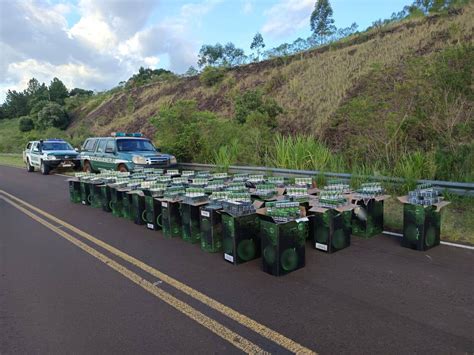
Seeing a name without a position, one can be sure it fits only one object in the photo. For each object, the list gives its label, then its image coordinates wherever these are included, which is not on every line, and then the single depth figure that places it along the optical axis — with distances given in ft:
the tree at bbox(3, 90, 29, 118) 301.84
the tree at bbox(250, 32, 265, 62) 172.96
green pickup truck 41.63
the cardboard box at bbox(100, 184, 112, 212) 27.04
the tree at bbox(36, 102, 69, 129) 187.37
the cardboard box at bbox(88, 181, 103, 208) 28.45
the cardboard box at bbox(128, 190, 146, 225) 22.71
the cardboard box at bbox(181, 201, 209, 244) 18.69
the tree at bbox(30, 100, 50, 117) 205.46
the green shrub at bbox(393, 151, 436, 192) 26.30
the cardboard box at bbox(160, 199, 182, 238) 19.72
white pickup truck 58.39
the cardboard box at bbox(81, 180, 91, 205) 30.12
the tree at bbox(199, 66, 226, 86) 118.32
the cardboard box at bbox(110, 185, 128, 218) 25.25
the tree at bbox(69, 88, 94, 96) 312.29
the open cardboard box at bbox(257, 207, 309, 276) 14.11
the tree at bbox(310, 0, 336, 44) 183.03
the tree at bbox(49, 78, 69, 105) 242.02
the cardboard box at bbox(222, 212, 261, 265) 15.37
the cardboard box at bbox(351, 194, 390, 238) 18.95
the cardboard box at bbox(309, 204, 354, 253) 16.71
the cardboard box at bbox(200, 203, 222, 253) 16.85
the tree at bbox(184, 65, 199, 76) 142.31
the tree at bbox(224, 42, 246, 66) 156.62
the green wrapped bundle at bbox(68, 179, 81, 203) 31.22
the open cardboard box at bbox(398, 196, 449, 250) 16.61
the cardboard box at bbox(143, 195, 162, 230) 21.25
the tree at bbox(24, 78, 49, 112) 237.45
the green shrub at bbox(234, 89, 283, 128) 66.80
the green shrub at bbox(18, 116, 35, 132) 203.00
